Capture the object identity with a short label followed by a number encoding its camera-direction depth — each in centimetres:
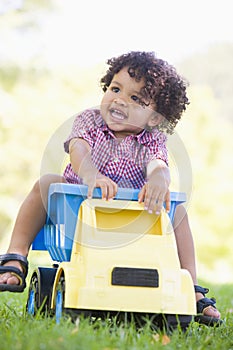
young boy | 423
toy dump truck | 336
